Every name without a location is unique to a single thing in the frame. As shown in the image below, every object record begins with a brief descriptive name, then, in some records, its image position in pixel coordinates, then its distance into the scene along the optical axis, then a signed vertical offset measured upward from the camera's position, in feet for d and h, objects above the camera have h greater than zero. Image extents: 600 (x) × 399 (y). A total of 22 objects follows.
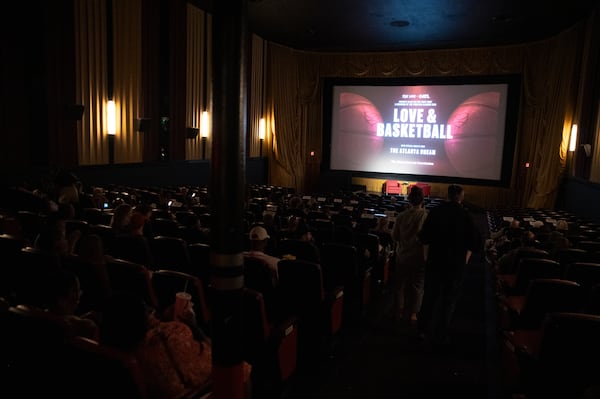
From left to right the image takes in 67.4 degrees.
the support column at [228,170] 6.03 -0.26
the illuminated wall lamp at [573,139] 42.19 +2.50
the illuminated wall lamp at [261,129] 55.42 +2.94
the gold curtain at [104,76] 32.24 +5.43
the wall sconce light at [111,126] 34.24 +1.62
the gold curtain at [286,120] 56.44 +4.41
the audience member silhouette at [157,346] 6.21 -2.86
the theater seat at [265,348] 9.50 -4.20
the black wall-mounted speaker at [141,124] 37.28 +2.02
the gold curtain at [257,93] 52.13 +7.16
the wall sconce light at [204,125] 45.21 +2.58
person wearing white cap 12.29 -2.64
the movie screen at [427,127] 51.03 +3.91
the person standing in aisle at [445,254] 12.33 -2.57
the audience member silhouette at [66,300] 7.43 -2.57
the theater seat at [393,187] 53.88 -3.41
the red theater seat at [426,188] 52.40 -3.29
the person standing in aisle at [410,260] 13.92 -3.13
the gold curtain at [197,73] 42.86 +7.60
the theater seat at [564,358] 7.66 -3.34
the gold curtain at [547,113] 43.80 +5.33
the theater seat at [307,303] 11.39 -3.86
